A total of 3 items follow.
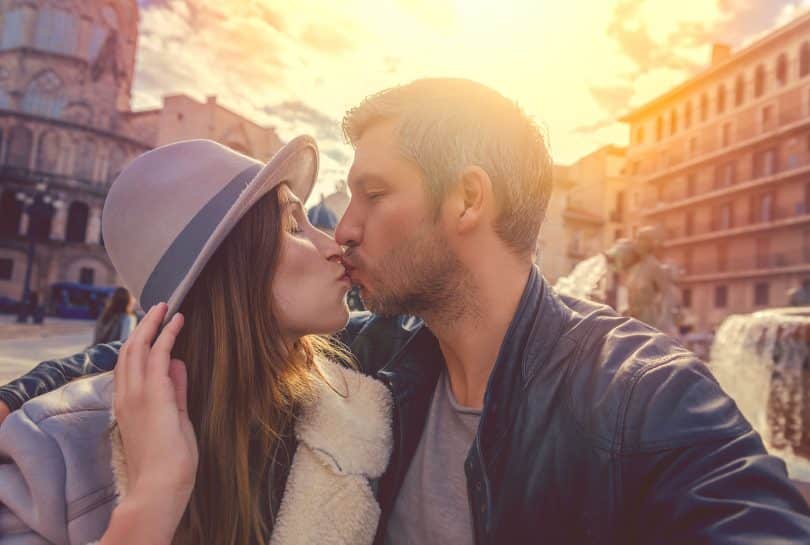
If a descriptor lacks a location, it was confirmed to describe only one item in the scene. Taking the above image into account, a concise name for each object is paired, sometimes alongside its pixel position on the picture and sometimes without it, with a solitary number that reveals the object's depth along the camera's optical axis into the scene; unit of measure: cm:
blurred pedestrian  879
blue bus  3734
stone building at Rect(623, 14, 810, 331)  3447
